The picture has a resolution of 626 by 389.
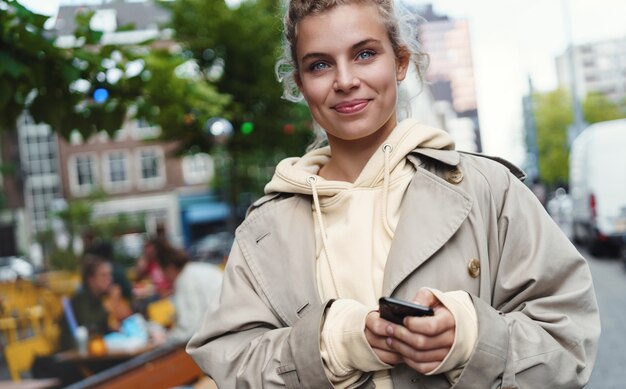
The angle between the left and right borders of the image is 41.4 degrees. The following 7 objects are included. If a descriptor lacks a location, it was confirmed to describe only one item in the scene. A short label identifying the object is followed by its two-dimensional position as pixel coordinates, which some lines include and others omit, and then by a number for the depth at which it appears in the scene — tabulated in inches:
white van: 597.3
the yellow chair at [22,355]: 285.6
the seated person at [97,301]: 346.3
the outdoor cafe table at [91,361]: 282.0
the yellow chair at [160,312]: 404.2
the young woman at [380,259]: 58.7
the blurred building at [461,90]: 2287.2
